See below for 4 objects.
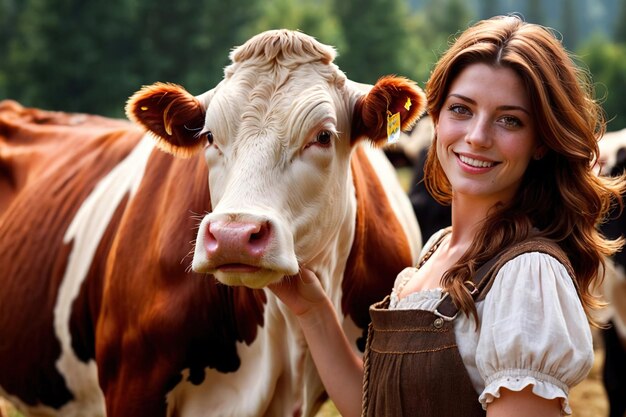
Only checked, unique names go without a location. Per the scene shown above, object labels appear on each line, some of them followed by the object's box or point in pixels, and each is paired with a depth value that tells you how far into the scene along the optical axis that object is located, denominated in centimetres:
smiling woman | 219
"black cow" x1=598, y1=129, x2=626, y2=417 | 647
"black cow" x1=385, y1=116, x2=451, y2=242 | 738
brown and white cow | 293
